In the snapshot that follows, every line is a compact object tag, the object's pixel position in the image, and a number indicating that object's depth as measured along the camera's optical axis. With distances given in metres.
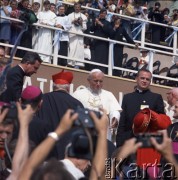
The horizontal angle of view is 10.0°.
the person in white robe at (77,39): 18.02
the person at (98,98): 13.67
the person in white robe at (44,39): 17.45
